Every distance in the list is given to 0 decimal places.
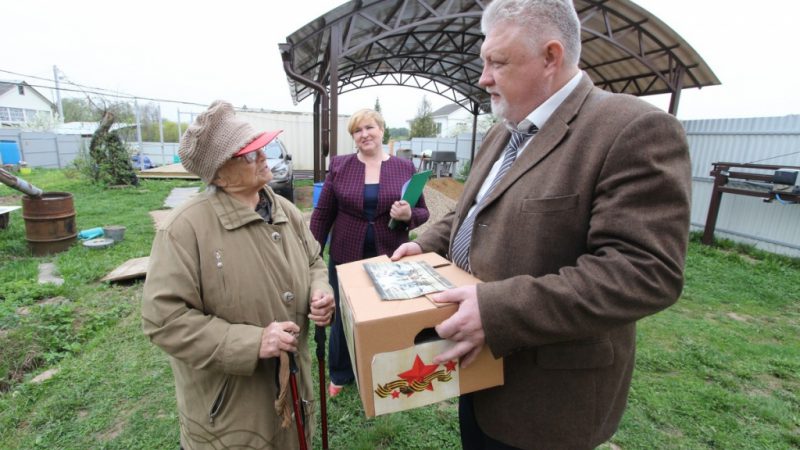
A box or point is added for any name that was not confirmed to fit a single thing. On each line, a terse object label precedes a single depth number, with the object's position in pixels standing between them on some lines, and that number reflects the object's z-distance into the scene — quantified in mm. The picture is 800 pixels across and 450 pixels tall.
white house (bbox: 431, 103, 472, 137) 49872
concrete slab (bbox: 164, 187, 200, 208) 10842
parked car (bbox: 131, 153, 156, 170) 18806
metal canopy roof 7145
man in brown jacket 964
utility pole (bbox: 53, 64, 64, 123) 30919
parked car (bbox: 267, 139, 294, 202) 10450
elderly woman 1400
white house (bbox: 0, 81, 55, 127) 40000
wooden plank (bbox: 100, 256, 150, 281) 5059
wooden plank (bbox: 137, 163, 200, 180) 15695
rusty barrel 6051
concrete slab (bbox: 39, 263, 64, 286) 5086
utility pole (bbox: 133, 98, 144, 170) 18709
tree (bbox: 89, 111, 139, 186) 12602
